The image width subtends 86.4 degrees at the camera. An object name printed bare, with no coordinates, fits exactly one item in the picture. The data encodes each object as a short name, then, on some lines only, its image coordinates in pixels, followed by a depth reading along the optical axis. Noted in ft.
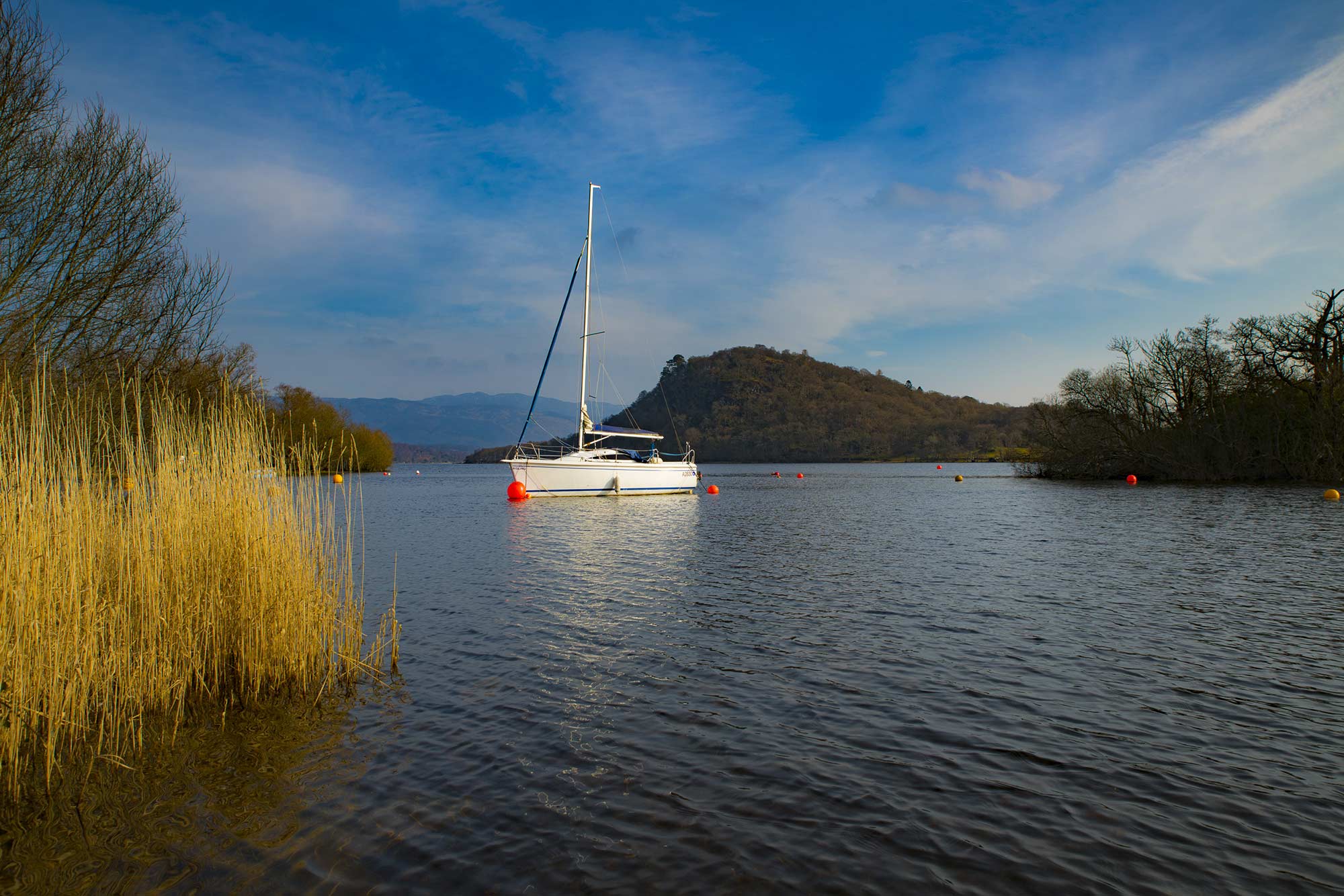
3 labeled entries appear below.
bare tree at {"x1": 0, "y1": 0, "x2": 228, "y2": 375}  33.01
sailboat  112.57
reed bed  15.55
